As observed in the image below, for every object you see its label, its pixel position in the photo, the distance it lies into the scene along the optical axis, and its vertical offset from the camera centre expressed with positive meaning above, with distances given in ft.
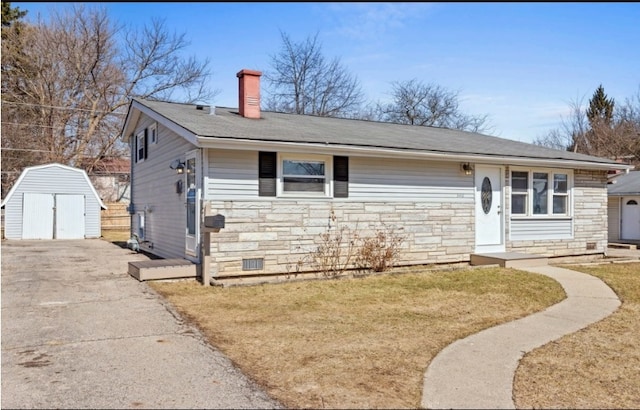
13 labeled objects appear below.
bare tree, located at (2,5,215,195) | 93.71 +24.53
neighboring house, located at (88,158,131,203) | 102.68 +6.05
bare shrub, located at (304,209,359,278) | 32.71 -2.87
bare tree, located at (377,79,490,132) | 114.21 +24.44
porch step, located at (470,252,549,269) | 35.55 -3.74
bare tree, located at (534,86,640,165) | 111.24 +19.63
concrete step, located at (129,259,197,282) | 28.94 -3.89
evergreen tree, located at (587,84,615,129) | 122.83 +28.79
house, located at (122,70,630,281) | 29.96 +1.46
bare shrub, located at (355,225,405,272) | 34.09 -3.03
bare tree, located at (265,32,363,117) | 104.37 +27.34
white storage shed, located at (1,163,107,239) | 69.46 -0.09
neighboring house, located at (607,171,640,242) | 61.87 -0.03
